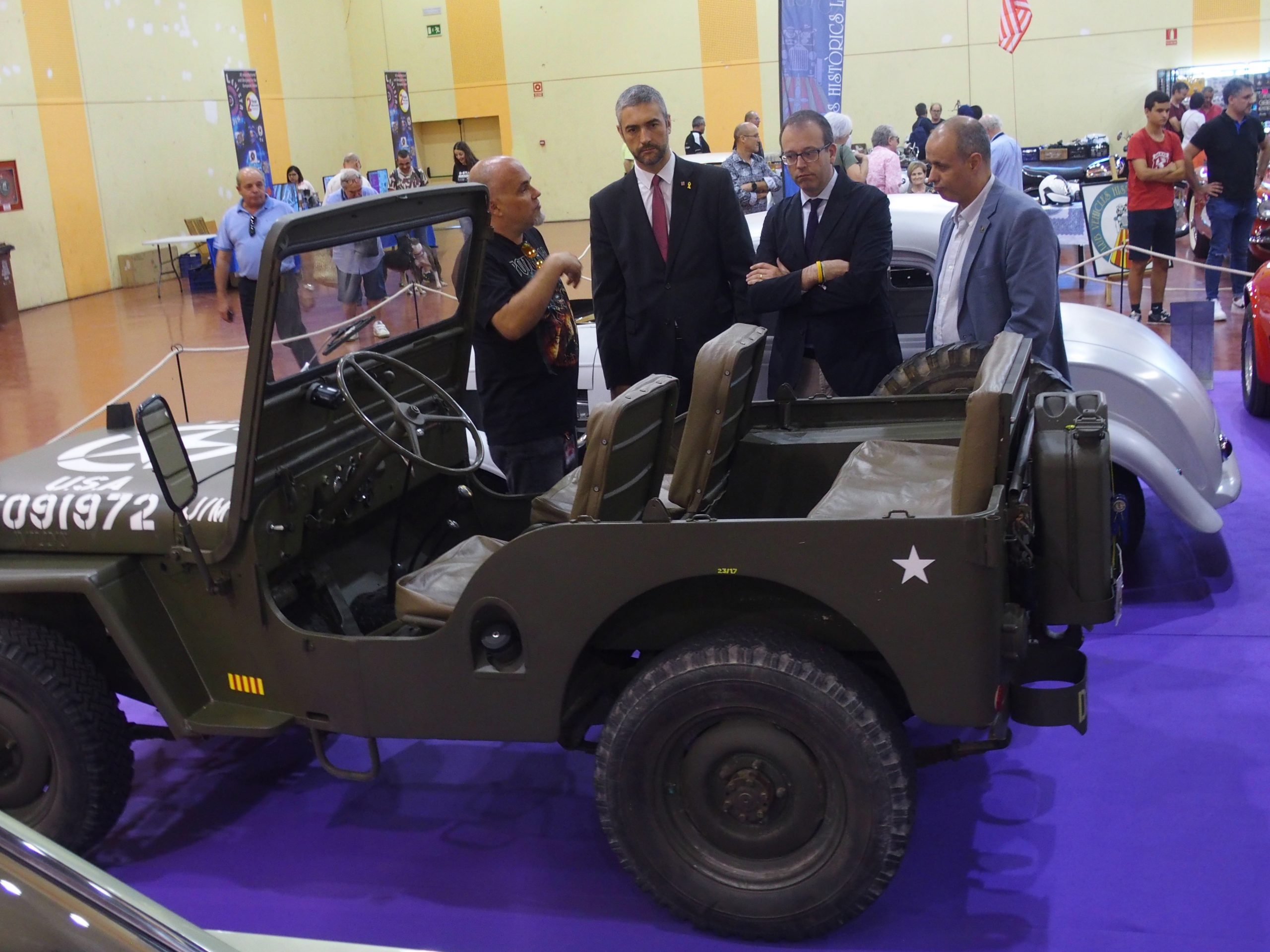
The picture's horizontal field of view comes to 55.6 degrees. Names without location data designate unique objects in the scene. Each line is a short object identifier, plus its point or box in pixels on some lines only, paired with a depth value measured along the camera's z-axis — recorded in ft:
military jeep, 8.94
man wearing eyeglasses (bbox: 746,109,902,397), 15.71
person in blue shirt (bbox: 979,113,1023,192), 33.58
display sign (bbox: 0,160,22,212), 54.39
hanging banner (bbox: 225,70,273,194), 71.31
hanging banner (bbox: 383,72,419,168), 73.87
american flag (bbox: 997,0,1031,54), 50.85
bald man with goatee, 13.26
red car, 22.81
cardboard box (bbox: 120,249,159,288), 63.00
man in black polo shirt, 33.22
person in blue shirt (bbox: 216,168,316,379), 31.58
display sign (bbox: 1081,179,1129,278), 38.22
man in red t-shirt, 32.81
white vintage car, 15.78
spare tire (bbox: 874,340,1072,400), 14.03
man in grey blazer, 13.98
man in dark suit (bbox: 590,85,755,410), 15.57
